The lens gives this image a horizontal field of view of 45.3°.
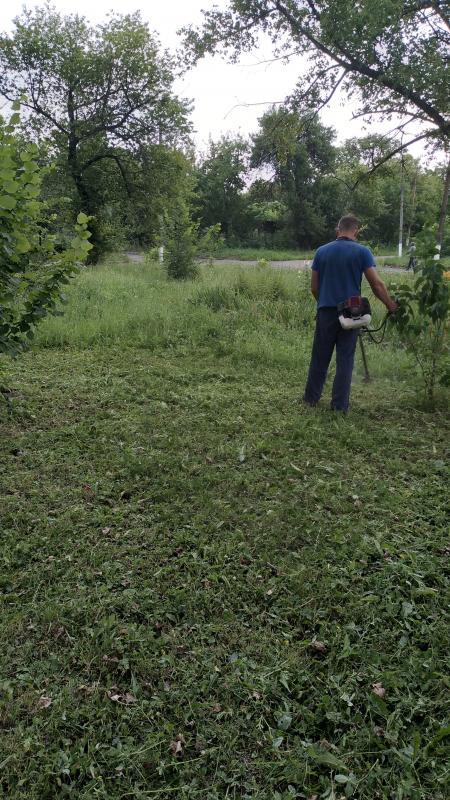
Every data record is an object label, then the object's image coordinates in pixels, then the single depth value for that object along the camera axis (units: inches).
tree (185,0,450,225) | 256.1
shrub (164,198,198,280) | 513.0
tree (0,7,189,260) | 810.2
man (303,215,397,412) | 206.8
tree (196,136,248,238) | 1459.2
